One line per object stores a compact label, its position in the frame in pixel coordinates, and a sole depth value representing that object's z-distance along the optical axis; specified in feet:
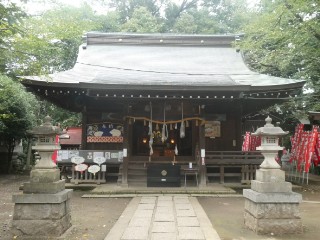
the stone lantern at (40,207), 18.48
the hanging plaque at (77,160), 37.73
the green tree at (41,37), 21.68
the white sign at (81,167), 37.81
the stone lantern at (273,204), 19.21
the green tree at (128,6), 118.42
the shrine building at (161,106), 35.86
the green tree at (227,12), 106.44
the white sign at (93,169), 38.01
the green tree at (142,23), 94.12
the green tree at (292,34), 36.52
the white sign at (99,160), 38.01
